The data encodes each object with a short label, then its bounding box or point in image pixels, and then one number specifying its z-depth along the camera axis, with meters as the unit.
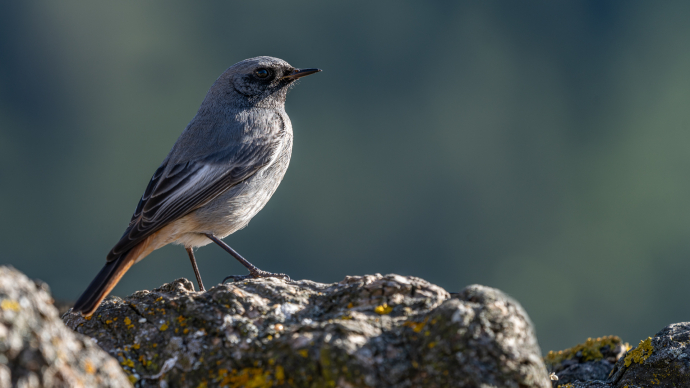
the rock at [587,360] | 8.68
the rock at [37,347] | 3.51
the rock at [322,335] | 4.55
